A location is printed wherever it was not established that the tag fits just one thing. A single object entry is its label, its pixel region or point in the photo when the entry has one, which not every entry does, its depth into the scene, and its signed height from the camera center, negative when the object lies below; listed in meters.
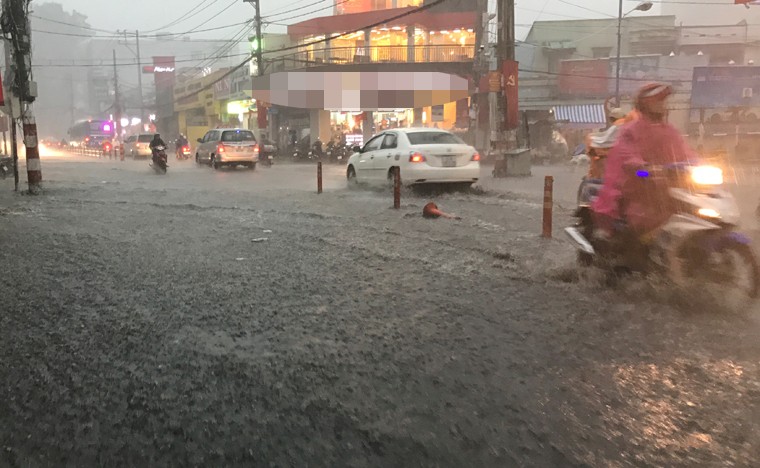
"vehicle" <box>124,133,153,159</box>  39.16 +0.79
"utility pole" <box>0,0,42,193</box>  13.76 +2.23
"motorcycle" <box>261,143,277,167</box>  28.44 +0.13
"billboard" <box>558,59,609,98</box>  38.62 +4.78
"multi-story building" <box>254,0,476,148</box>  30.84 +4.26
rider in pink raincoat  4.76 -0.01
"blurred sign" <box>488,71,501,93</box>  17.89 +2.15
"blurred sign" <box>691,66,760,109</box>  35.19 +3.89
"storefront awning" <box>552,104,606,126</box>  36.88 +2.48
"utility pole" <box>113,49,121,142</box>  57.49 +4.93
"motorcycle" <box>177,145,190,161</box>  35.50 +0.30
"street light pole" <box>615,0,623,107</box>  33.91 +4.95
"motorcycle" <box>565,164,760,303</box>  4.47 -0.59
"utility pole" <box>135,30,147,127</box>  58.76 +6.42
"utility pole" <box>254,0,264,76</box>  31.70 +5.72
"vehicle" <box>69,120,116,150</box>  62.39 +2.93
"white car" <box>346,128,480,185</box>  12.33 -0.02
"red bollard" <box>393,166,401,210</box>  10.69 -0.59
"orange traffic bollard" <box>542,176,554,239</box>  7.90 -0.65
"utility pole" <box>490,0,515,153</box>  17.75 +3.01
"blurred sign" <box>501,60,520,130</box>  18.02 +1.85
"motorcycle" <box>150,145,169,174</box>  22.05 -0.02
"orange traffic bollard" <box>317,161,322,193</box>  13.91 -0.48
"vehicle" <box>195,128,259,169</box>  24.06 +0.35
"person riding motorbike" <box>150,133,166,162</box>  22.12 +0.51
